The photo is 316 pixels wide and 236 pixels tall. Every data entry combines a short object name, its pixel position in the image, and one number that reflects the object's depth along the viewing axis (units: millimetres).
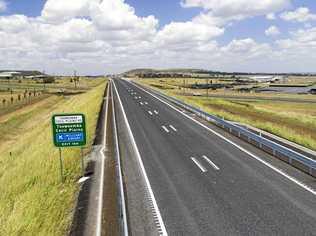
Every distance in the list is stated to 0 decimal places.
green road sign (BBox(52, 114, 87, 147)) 14938
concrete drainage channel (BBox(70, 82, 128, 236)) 10250
